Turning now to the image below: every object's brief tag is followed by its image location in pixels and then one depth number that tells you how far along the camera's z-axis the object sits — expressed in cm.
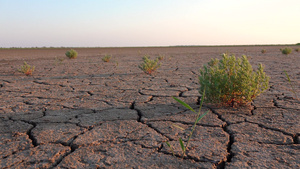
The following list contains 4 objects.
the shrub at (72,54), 1165
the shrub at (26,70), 581
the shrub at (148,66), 581
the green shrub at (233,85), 270
